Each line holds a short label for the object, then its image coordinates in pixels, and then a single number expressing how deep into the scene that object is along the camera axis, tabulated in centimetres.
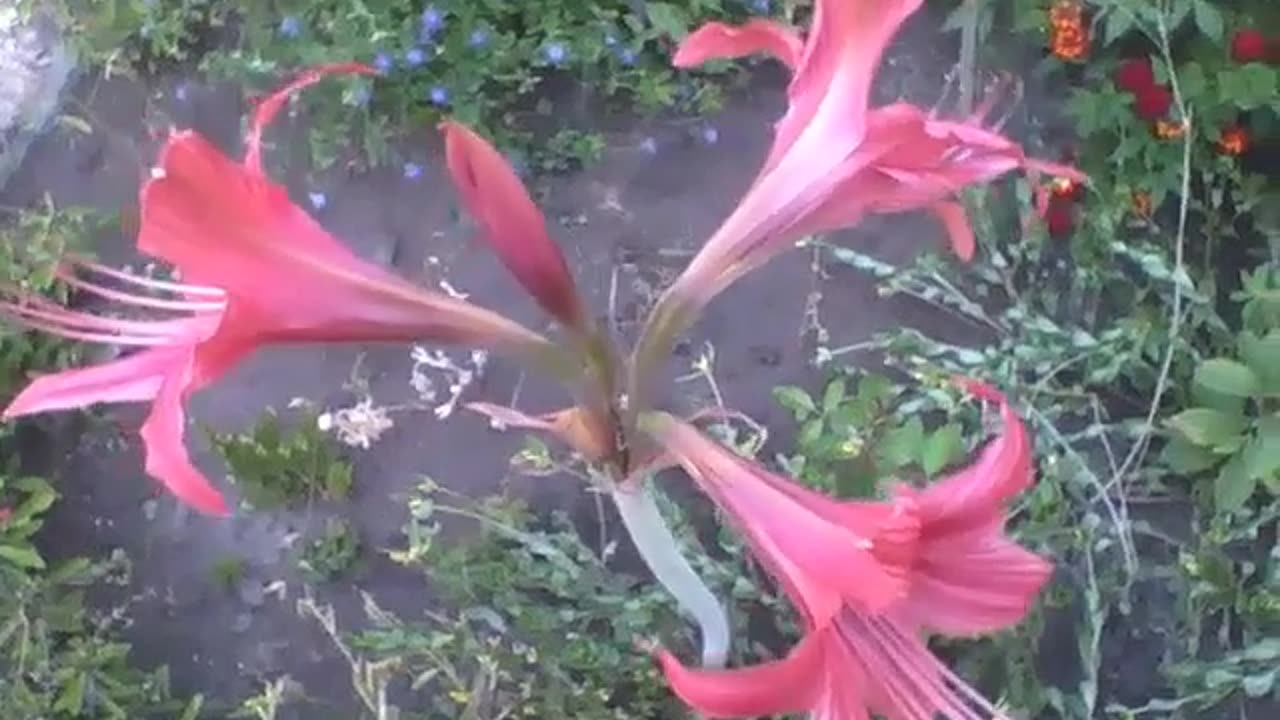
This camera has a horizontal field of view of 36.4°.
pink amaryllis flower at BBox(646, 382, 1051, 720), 90
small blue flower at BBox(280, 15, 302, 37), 220
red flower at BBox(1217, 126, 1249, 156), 201
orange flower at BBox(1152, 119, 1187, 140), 199
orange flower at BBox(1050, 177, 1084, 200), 199
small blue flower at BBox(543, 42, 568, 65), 222
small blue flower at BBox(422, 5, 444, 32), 219
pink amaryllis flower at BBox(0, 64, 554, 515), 81
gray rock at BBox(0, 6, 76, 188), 229
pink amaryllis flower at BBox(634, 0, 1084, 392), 99
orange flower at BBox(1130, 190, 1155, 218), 201
